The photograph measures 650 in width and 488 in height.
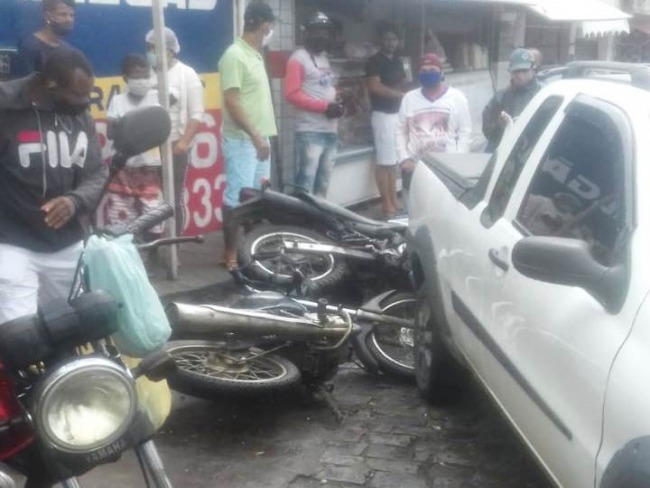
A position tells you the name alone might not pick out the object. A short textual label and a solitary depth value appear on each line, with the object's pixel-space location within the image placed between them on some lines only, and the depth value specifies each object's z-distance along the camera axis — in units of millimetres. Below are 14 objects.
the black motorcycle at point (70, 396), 2254
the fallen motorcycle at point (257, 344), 4734
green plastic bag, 2625
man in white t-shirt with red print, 8180
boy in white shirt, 7297
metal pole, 6930
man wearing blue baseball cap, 8477
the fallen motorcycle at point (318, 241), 6699
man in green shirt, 7738
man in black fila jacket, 4023
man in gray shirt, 8883
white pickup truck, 2887
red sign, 8586
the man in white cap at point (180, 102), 7668
